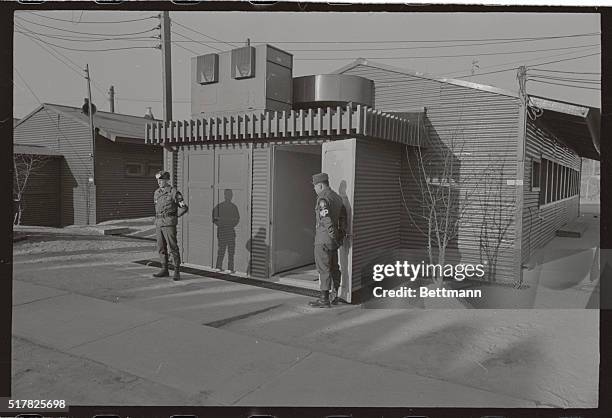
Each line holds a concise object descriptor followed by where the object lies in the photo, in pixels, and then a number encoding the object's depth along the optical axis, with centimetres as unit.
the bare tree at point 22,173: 1585
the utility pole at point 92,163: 1515
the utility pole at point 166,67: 1012
